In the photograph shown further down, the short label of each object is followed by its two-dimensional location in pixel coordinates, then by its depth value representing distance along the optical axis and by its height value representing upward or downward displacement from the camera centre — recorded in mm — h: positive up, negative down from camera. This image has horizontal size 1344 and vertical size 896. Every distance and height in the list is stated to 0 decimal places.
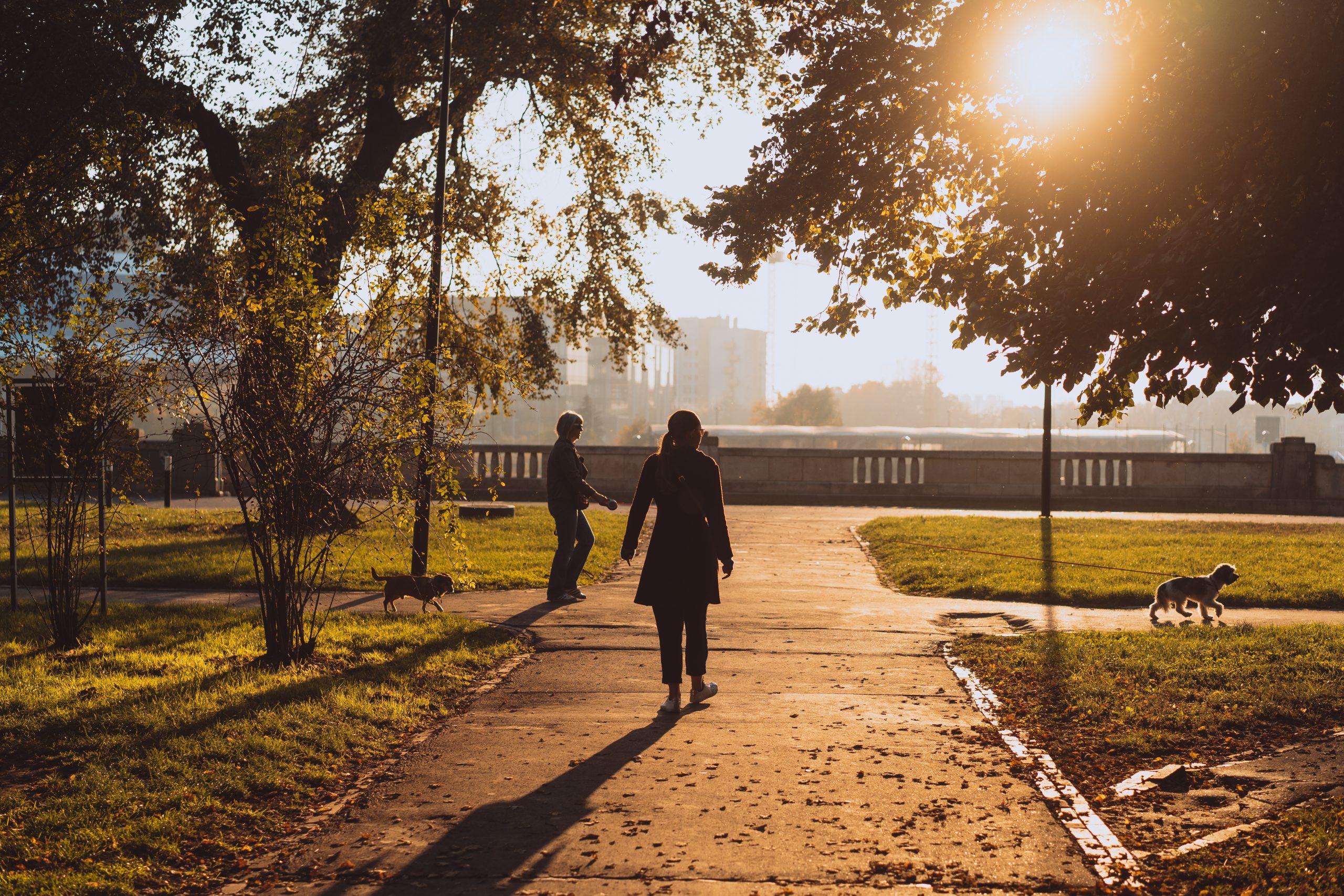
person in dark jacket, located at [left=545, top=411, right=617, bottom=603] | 10914 -344
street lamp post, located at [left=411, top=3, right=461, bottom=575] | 8359 +1355
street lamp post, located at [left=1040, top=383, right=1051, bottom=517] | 22438 +118
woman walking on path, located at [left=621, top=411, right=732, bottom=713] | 7230 -500
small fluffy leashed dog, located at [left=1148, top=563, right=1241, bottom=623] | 10586 -1081
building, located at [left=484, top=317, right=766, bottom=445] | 140250 +9404
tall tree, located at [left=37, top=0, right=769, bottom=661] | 7656 +3325
